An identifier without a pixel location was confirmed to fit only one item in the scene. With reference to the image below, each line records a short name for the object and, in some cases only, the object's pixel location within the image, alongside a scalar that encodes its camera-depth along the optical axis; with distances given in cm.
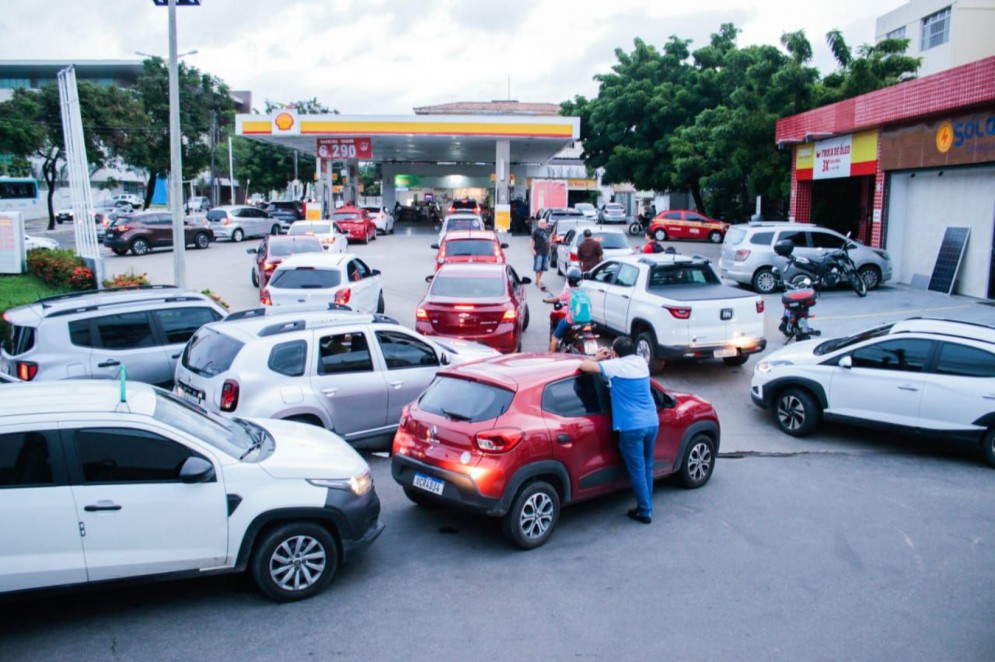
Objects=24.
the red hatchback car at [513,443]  652
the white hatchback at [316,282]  1495
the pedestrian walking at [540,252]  2241
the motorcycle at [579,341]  1255
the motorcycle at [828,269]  2045
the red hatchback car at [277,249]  1994
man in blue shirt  712
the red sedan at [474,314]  1285
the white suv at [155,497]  519
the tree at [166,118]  5209
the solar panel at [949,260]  1962
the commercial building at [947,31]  3750
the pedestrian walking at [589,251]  1927
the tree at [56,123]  4681
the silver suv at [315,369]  828
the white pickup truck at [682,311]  1226
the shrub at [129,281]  1579
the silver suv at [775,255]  2098
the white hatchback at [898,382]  916
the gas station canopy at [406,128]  3903
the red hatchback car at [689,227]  3866
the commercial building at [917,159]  1858
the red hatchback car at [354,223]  3634
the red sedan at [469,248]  2014
